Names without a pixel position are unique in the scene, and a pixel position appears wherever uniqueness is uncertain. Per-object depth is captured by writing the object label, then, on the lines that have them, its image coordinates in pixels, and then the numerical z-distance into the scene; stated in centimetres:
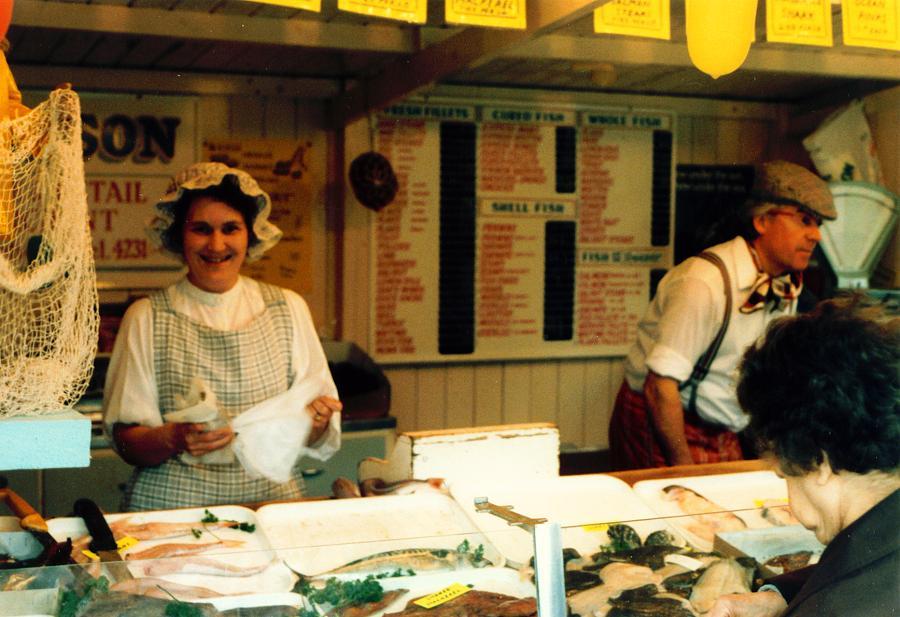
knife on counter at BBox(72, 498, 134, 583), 216
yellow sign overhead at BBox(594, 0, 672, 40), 278
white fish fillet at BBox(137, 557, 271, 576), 175
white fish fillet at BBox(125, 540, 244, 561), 220
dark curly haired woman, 153
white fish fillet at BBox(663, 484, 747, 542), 205
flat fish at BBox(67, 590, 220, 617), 169
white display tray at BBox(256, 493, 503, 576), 242
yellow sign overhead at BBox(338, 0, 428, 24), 241
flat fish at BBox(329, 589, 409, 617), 182
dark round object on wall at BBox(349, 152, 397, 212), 511
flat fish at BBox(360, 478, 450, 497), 271
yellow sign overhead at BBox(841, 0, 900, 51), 299
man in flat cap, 343
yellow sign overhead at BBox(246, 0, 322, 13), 228
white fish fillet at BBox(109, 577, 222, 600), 171
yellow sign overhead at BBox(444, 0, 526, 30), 261
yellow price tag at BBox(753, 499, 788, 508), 243
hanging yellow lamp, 214
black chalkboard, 611
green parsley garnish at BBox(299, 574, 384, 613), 182
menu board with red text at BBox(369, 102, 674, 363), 556
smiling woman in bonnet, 290
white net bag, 156
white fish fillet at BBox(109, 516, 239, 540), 237
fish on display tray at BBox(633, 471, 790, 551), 267
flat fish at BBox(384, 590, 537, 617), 183
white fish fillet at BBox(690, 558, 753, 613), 192
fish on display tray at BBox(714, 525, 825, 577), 207
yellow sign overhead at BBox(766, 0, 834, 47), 293
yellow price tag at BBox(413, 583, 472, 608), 186
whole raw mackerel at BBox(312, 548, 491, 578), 185
